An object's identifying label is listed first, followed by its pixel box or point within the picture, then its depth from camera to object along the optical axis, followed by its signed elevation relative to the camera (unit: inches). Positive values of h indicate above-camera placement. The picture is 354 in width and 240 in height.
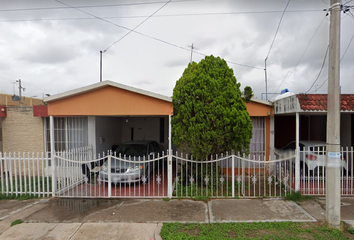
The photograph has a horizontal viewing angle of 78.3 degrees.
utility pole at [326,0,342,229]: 172.1 -6.3
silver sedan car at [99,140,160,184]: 266.4 -70.9
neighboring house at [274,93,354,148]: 239.8 -10.8
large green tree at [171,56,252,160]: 244.2 +0.7
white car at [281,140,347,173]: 272.0 -55.0
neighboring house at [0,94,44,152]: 331.9 -22.7
